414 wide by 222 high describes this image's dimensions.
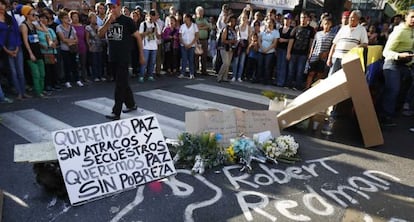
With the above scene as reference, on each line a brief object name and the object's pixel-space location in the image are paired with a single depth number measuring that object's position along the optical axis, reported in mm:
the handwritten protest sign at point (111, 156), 3467
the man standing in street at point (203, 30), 10094
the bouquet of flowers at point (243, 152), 4320
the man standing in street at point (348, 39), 6688
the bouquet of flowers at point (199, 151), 4199
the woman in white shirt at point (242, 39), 9305
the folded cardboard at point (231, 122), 4715
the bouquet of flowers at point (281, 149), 4461
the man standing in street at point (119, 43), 5523
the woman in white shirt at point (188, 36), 9562
